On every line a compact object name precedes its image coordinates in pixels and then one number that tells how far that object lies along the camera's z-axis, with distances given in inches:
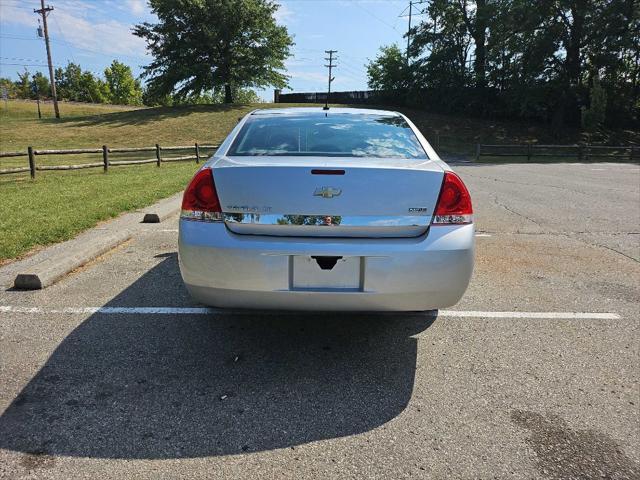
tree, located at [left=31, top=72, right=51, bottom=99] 4168.3
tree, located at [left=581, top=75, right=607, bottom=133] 1133.1
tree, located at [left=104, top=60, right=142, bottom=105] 3754.4
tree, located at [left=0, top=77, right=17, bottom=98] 3717.8
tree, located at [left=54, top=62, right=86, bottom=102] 3811.5
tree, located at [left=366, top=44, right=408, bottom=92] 1560.0
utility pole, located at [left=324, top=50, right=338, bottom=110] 2435.0
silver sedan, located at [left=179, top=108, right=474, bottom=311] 103.0
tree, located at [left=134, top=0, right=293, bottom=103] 1625.2
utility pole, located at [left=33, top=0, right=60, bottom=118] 1620.0
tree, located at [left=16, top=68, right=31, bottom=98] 4023.1
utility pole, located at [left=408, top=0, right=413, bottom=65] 1504.2
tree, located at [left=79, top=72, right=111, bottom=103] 3646.7
